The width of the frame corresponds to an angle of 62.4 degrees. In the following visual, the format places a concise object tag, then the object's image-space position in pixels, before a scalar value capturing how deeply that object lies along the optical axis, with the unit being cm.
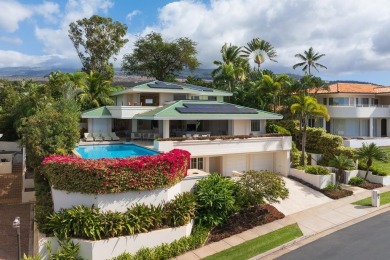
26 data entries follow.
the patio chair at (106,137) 3218
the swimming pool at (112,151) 2312
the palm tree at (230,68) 4597
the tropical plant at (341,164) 2783
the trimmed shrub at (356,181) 2853
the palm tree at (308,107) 2852
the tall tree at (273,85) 3747
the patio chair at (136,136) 3091
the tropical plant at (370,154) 2791
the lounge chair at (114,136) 3200
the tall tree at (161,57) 5628
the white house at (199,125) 2581
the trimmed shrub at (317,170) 2734
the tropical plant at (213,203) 1920
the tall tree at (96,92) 3834
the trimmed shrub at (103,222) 1554
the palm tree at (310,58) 4792
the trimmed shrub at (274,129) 3206
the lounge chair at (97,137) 3198
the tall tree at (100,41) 4869
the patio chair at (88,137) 3162
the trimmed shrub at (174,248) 1611
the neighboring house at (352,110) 4112
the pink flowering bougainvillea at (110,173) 1591
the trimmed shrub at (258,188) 2022
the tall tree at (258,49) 5172
